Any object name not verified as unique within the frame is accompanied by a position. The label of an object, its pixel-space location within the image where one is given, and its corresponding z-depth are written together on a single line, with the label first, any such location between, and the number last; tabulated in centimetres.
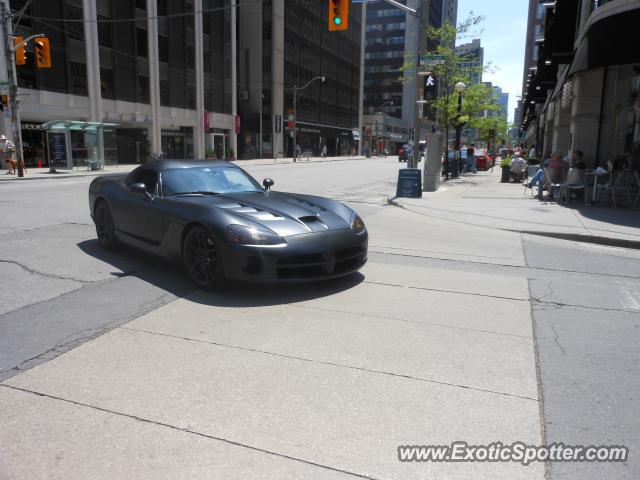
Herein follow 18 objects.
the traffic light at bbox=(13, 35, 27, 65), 2395
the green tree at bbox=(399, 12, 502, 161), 2811
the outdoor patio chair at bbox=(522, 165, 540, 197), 2306
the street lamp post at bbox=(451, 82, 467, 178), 2582
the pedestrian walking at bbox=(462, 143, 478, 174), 3444
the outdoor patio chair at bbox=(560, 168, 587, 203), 1471
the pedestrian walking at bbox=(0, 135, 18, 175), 2605
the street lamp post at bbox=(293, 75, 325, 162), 6874
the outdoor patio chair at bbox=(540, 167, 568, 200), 1616
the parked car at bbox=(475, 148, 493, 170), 3966
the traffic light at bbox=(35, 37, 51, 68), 2308
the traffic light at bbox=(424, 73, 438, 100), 1702
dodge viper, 522
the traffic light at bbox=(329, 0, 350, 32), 1543
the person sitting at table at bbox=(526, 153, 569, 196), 1639
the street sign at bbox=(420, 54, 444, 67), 1694
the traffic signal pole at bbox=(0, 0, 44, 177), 2372
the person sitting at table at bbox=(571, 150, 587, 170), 1534
